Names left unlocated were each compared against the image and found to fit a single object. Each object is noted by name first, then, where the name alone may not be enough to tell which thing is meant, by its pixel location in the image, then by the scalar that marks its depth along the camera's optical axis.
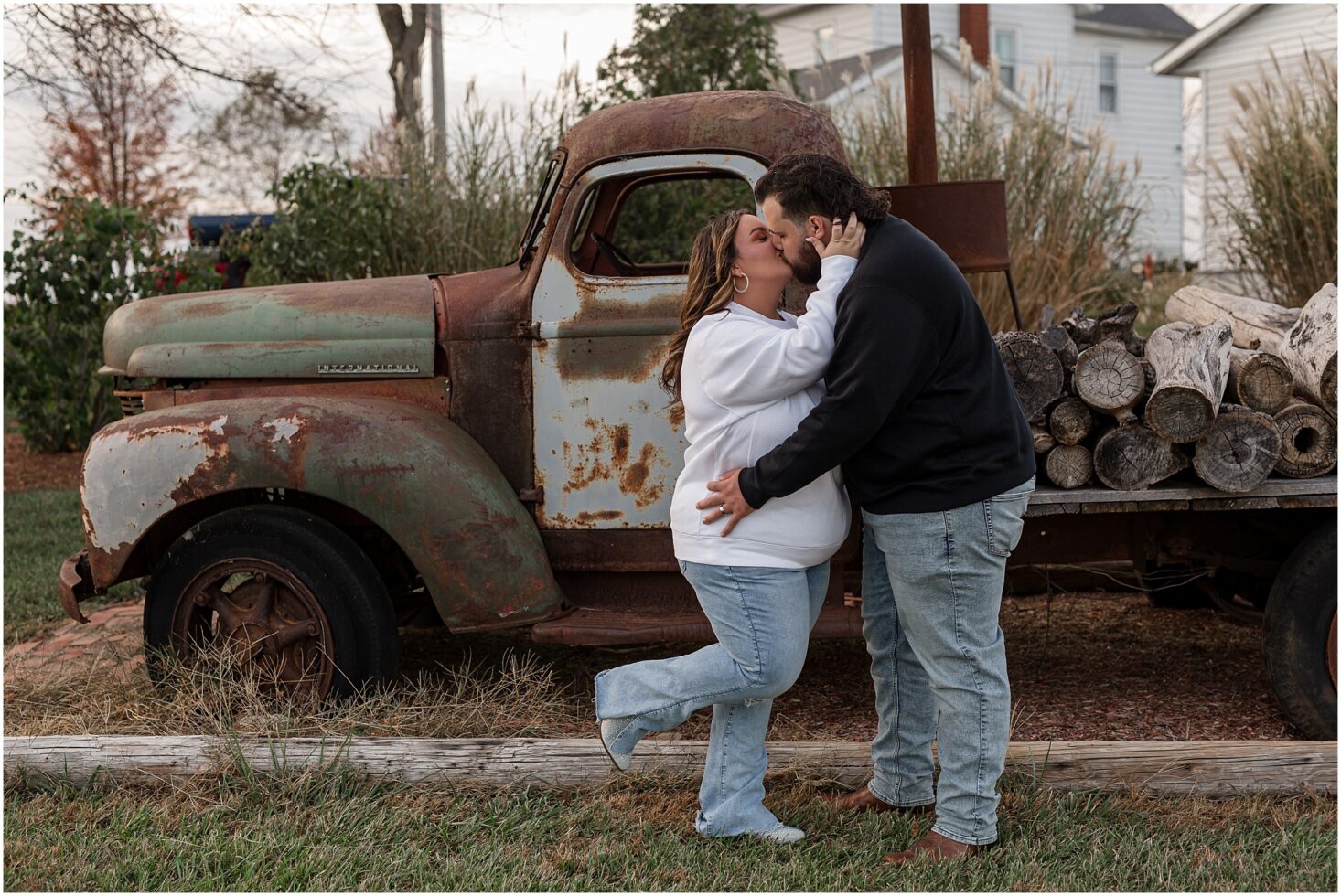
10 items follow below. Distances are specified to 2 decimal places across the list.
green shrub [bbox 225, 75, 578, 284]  7.91
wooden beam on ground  3.49
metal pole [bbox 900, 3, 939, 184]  4.51
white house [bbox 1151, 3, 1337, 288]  18.06
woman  2.96
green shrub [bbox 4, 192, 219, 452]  9.30
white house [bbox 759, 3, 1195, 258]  23.48
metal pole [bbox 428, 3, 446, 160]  12.23
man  2.85
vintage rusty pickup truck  3.92
